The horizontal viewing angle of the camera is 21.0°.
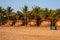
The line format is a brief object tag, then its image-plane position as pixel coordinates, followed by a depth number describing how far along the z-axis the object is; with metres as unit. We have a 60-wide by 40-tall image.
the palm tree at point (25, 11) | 52.24
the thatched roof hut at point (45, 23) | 46.11
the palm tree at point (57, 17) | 45.20
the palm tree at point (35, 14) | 51.69
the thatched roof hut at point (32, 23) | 47.32
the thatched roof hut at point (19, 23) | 48.85
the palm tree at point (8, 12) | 56.19
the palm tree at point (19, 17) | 49.72
